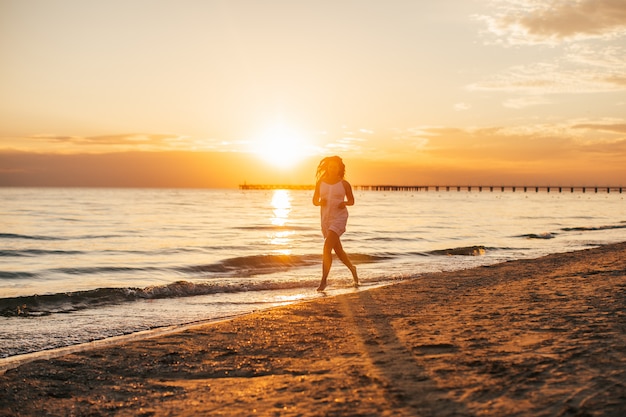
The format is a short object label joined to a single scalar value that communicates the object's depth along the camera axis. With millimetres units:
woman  9734
